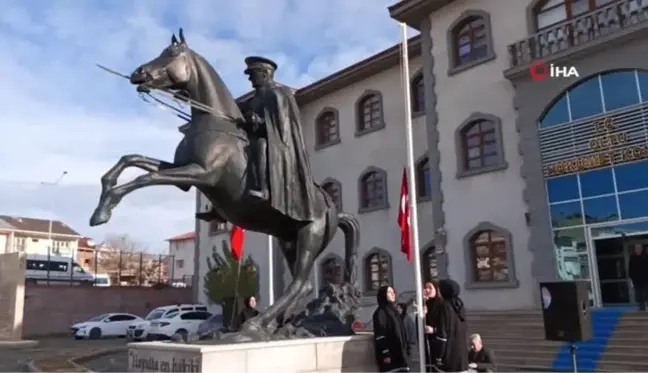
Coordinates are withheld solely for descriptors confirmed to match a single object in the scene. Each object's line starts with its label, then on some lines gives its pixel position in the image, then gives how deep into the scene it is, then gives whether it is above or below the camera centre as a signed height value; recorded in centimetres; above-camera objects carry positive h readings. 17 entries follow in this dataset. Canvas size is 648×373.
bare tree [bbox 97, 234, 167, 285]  5258 +327
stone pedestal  491 -54
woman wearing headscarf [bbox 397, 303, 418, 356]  928 -52
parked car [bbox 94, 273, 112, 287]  4516 +162
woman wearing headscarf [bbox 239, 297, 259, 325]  851 -20
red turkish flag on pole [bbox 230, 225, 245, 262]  1335 +127
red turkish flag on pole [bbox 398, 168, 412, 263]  958 +118
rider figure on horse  609 +153
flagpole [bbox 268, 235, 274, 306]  1205 +47
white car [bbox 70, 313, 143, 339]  2984 -128
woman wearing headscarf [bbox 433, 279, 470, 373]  567 -41
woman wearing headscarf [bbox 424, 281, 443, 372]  584 -31
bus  3747 +209
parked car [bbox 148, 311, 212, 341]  2569 -109
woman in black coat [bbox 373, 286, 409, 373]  593 -48
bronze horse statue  551 +119
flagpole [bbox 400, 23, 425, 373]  617 +98
